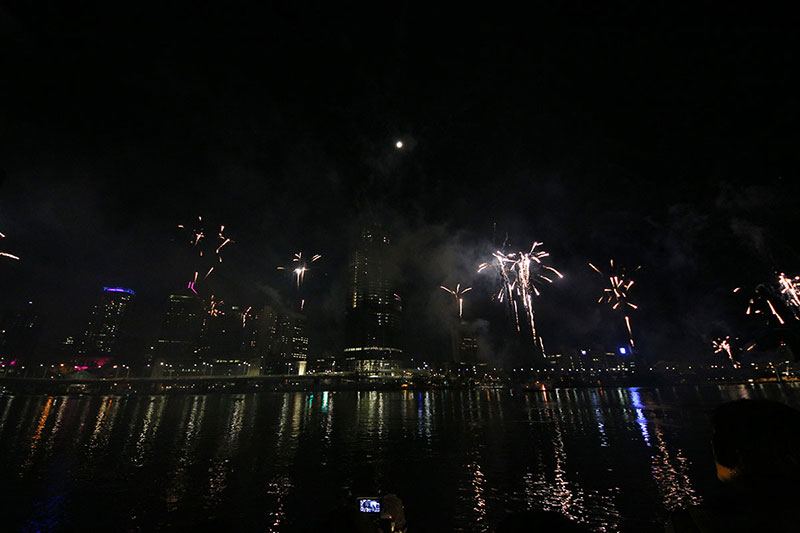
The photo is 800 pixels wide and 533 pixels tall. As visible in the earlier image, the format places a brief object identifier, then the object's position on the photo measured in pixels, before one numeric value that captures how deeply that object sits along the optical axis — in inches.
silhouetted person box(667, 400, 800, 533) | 82.0
